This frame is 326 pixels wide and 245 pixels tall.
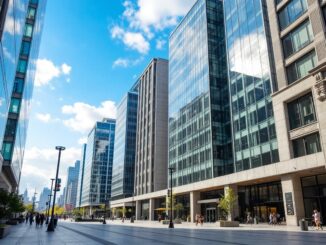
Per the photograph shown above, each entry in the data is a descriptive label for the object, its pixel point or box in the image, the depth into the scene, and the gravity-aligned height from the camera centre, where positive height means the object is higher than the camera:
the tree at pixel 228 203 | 38.59 +1.14
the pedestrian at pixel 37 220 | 42.84 -1.04
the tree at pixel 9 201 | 26.88 +1.05
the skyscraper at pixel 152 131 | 85.81 +24.77
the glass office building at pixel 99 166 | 159.75 +25.03
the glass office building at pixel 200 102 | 56.09 +22.90
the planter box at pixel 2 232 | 18.86 -1.19
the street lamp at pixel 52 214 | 28.60 -0.19
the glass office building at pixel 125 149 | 114.69 +25.15
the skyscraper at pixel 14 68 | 18.95 +12.70
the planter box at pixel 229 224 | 34.69 -1.34
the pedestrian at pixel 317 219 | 25.37 -0.64
